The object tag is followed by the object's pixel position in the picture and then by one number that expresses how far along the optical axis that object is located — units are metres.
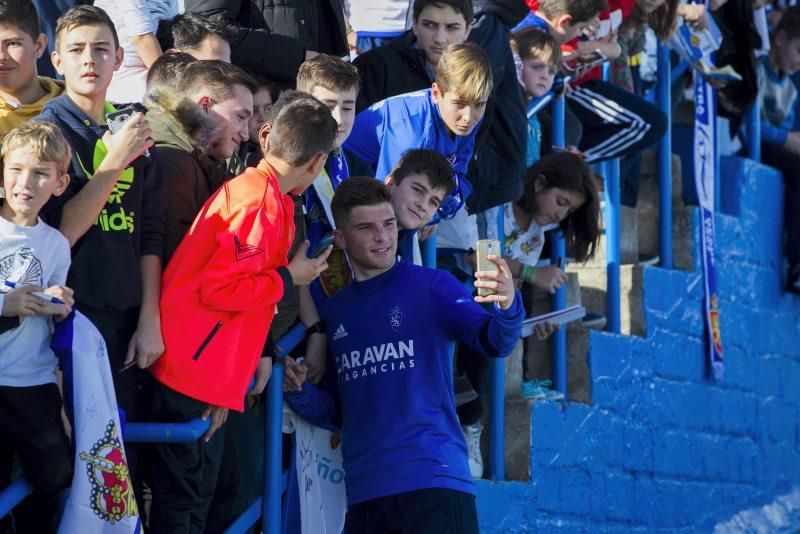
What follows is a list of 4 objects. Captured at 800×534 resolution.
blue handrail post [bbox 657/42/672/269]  14.14
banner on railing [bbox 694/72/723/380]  14.27
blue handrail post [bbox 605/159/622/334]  12.94
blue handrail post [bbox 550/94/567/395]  11.60
